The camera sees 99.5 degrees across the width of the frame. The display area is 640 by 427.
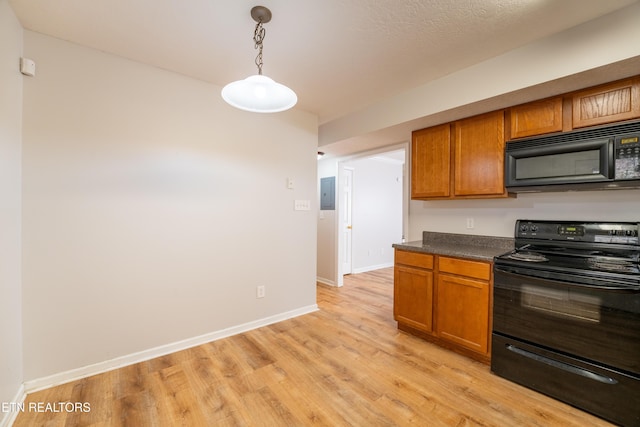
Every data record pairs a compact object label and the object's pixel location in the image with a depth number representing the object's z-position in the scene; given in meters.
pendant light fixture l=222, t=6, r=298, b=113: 1.45
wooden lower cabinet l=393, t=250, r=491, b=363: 2.21
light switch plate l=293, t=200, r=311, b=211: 3.22
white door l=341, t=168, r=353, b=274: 5.12
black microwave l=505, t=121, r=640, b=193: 1.75
